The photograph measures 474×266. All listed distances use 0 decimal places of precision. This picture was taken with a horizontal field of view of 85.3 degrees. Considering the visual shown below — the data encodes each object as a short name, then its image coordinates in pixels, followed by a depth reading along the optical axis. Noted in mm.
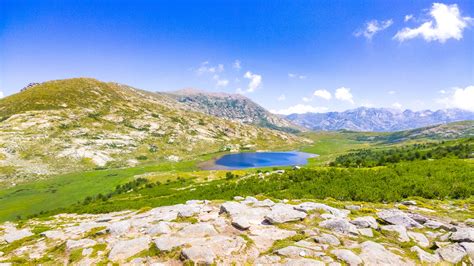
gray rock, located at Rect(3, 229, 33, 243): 30609
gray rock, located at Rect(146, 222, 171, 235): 24000
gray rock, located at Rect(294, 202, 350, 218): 27447
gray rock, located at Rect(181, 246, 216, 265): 18094
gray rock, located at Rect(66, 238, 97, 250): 23047
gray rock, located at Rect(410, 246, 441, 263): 17812
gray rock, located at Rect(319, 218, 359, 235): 22453
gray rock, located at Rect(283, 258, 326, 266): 16969
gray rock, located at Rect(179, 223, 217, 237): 22984
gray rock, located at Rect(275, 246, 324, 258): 18250
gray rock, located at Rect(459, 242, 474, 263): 17814
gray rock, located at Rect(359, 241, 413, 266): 17266
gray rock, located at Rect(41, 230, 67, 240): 28188
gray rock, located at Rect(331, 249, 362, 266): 17078
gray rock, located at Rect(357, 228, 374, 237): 22062
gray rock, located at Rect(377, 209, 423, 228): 24153
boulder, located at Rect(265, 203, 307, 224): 24938
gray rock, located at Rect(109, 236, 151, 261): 20469
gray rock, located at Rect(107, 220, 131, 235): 25602
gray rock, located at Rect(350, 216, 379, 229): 23766
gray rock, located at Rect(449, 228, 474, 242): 19681
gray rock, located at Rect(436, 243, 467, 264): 17772
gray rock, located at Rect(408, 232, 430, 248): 20469
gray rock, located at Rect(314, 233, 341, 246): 20156
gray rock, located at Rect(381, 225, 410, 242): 21203
